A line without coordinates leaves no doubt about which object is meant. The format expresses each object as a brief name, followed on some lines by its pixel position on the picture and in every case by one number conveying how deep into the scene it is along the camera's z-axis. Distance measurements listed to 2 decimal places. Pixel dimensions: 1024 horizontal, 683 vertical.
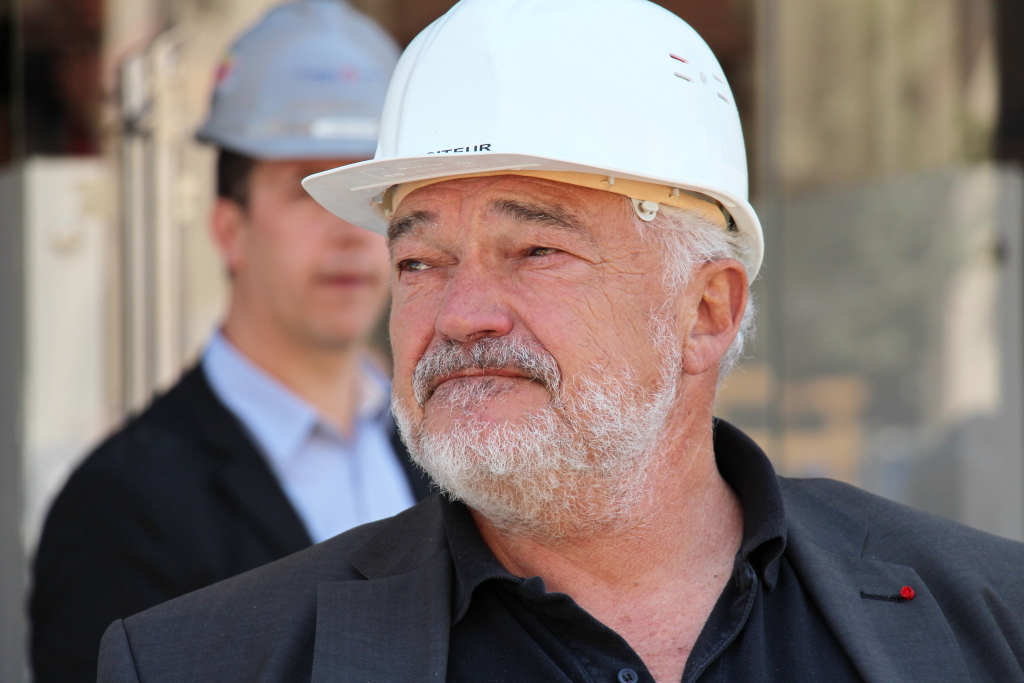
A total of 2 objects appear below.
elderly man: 4.12
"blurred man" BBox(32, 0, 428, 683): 6.43
